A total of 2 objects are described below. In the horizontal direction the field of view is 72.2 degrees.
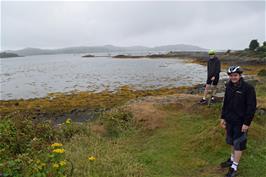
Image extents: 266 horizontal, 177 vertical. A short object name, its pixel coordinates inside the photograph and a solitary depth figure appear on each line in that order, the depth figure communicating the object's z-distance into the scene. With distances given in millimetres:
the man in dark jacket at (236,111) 3491
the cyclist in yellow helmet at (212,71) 6521
